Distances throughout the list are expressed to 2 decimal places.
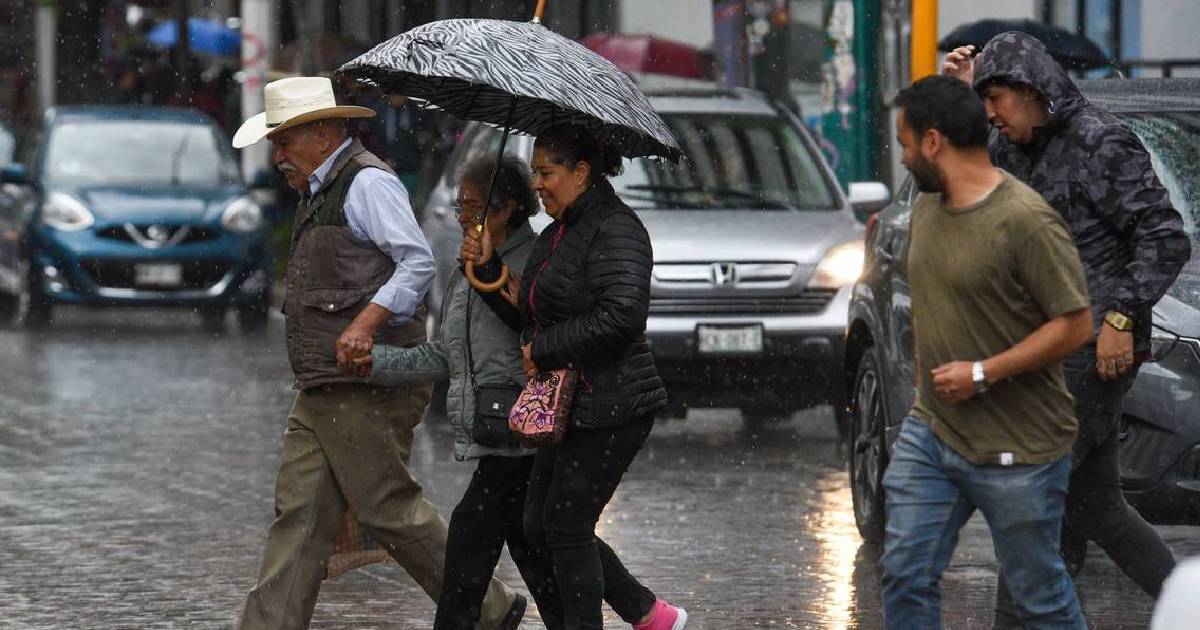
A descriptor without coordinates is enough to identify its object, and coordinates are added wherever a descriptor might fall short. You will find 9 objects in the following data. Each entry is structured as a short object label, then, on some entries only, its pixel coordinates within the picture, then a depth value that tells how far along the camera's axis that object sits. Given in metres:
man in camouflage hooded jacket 12.61
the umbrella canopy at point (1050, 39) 29.25
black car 14.64
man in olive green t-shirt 10.44
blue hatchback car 36.09
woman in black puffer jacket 12.11
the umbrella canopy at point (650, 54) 46.50
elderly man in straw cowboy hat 13.00
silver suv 23.30
